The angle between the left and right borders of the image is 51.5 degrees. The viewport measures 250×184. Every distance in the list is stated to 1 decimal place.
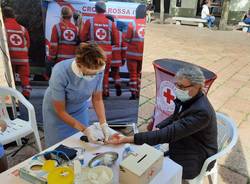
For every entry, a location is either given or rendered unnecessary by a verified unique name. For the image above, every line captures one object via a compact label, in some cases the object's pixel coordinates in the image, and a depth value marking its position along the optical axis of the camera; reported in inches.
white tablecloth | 54.7
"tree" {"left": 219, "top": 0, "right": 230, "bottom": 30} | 380.7
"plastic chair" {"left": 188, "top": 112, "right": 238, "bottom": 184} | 67.5
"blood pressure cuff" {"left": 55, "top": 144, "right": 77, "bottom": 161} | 59.4
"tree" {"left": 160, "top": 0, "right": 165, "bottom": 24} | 435.0
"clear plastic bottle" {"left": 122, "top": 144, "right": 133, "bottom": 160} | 62.4
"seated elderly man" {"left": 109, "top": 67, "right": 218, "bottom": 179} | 64.8
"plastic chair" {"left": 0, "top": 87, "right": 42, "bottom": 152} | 85.6
